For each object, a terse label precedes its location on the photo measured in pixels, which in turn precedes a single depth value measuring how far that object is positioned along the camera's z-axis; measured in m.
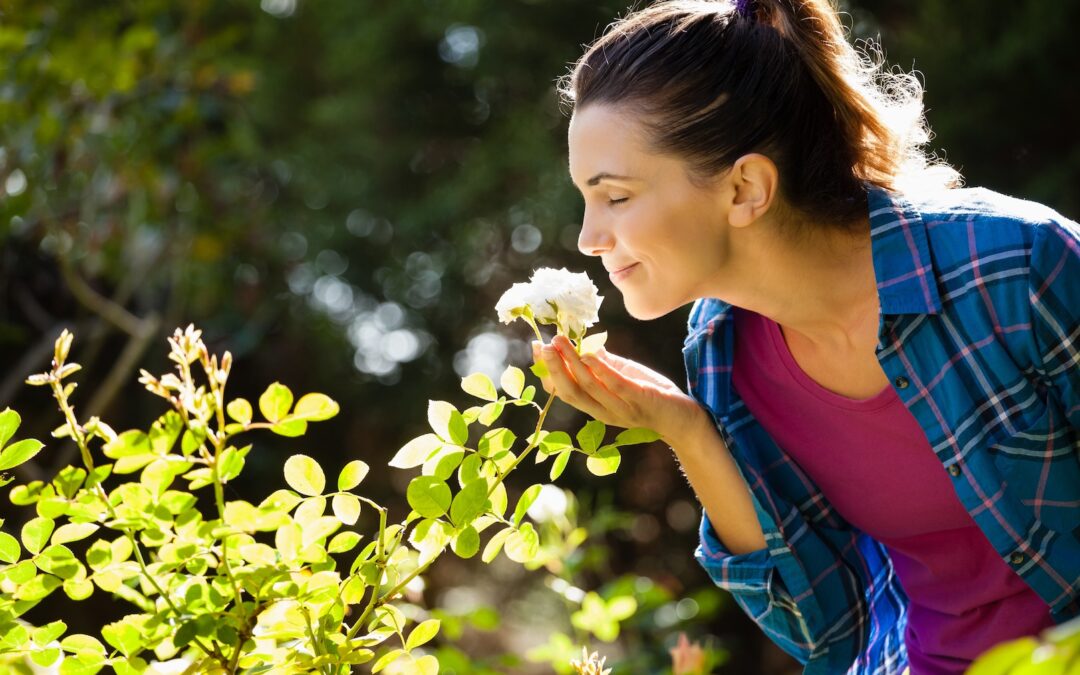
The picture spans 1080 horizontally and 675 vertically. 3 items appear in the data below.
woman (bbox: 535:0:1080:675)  2.82
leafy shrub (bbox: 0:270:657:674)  2.53
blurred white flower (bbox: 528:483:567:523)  3.11
